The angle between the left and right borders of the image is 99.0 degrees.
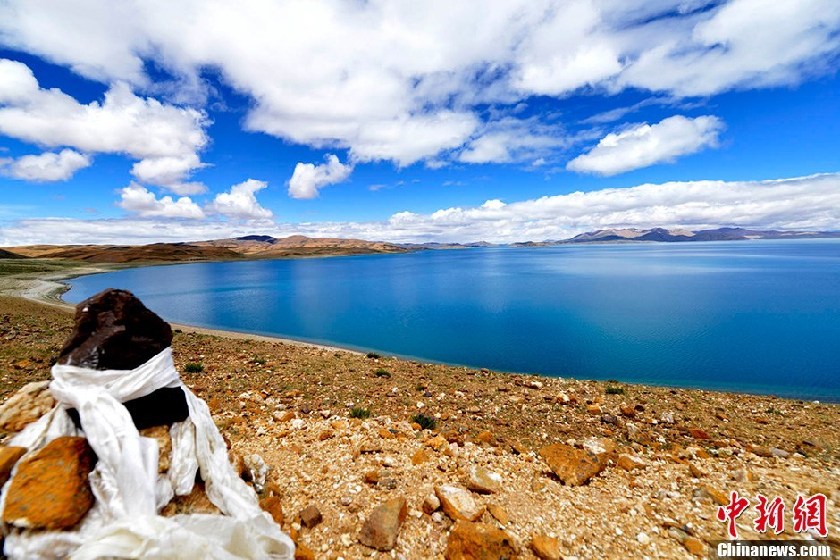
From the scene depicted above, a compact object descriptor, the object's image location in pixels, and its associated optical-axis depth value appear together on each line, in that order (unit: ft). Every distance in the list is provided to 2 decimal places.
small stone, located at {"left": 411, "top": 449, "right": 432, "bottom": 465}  24.89
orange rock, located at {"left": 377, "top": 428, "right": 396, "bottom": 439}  29.01
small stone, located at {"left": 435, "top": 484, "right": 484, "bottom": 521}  18.95
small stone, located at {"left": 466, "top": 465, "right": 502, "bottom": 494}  21.63
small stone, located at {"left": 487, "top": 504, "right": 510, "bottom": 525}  19.06
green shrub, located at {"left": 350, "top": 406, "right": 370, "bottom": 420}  34.17
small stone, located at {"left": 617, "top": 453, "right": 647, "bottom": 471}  25.44
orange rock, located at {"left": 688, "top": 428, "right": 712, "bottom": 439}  31.57
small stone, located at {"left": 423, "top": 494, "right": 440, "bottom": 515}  19.50
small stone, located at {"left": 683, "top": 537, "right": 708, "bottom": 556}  17.19
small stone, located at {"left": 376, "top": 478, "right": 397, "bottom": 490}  21.62
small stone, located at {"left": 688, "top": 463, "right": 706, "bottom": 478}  24.07
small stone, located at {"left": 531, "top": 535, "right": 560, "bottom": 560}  16.66
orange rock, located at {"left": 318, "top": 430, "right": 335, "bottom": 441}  28.07
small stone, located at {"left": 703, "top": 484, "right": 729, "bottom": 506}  20.95
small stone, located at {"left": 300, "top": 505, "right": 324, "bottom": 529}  18.26
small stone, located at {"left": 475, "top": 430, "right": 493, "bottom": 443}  29.72
